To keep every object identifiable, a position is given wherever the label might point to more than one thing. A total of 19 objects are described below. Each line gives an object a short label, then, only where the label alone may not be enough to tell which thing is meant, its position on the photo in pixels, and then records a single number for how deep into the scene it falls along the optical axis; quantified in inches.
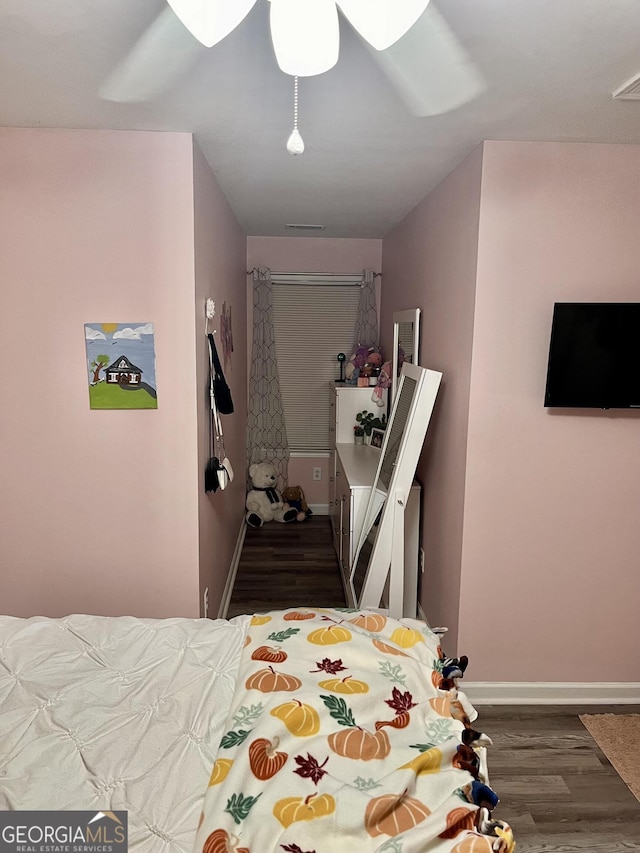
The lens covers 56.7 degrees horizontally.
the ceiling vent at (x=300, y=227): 175.6
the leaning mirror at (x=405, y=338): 138.7
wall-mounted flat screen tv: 95.1
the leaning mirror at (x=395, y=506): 110.6
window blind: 205.0
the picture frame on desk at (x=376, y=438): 172.0
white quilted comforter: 50.4
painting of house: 98.8
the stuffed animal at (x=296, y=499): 209.7
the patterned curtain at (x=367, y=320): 201.6
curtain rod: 201.6
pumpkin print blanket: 45.7
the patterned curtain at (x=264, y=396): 199.8
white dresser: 134.1
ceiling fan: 42.6
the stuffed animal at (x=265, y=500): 203.3
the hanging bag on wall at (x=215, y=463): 110.5
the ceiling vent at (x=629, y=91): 72.1
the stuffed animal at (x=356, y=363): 194.2
